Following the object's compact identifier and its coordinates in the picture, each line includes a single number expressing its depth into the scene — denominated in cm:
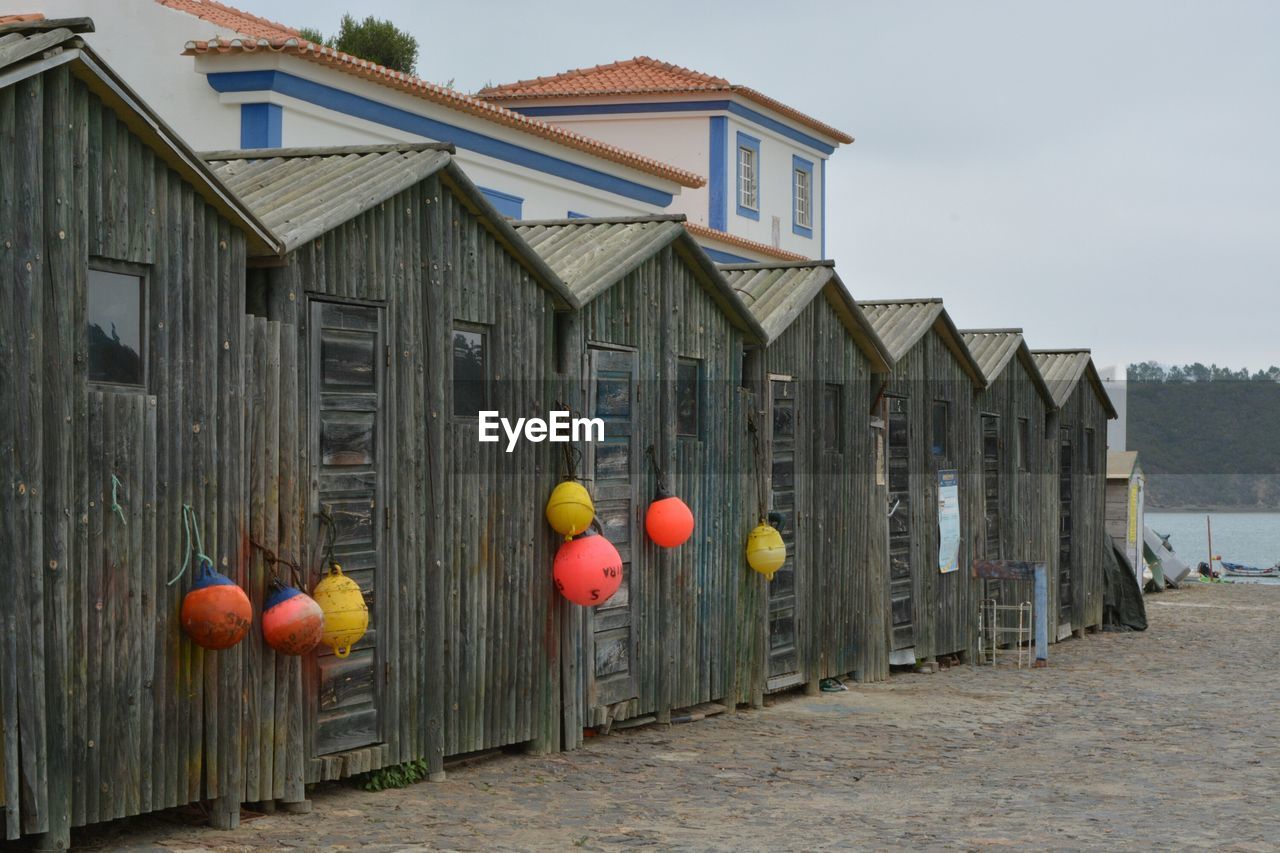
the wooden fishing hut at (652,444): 1310
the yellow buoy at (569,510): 1243
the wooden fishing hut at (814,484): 1593
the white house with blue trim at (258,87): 2273
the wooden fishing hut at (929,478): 1914
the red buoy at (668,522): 1374
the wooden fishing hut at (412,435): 1010
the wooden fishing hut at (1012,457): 2197
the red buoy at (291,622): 941
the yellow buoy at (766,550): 1541
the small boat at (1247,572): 5966
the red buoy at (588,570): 1234
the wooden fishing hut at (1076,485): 2464
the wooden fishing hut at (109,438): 797
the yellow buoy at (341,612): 991
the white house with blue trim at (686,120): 3975
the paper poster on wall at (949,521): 2027
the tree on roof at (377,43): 3731
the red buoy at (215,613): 881
